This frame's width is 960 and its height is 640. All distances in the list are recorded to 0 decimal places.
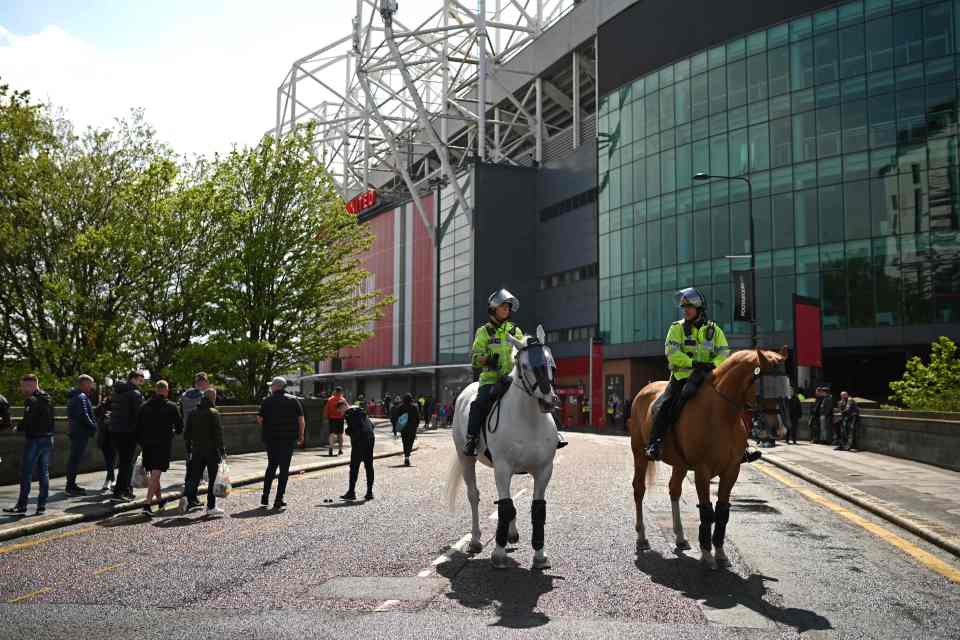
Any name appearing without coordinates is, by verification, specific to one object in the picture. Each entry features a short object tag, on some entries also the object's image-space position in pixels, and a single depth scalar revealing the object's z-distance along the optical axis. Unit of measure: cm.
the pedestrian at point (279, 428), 1312
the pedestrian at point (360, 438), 1473
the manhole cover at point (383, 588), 676
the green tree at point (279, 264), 2736
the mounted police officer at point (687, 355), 846
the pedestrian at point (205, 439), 1264
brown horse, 788
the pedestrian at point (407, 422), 2270
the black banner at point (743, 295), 3394
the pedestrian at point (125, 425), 1331
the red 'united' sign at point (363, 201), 8131
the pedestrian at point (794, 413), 2870
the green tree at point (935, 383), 2408
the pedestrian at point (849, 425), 2566
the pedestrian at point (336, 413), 2619
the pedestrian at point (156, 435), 1261
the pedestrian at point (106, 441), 1513
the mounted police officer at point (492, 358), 860
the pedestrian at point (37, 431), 1184
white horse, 792
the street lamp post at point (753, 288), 3250
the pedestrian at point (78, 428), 1404
